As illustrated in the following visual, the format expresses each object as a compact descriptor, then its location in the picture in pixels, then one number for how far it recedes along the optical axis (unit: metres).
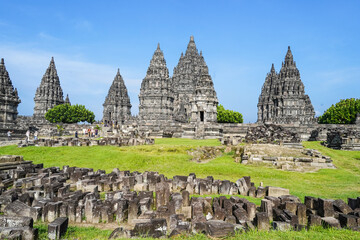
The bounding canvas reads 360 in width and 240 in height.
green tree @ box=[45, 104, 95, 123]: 65.54
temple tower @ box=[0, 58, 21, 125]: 42.00
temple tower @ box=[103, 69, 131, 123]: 71.38
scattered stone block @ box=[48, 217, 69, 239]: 5.77
